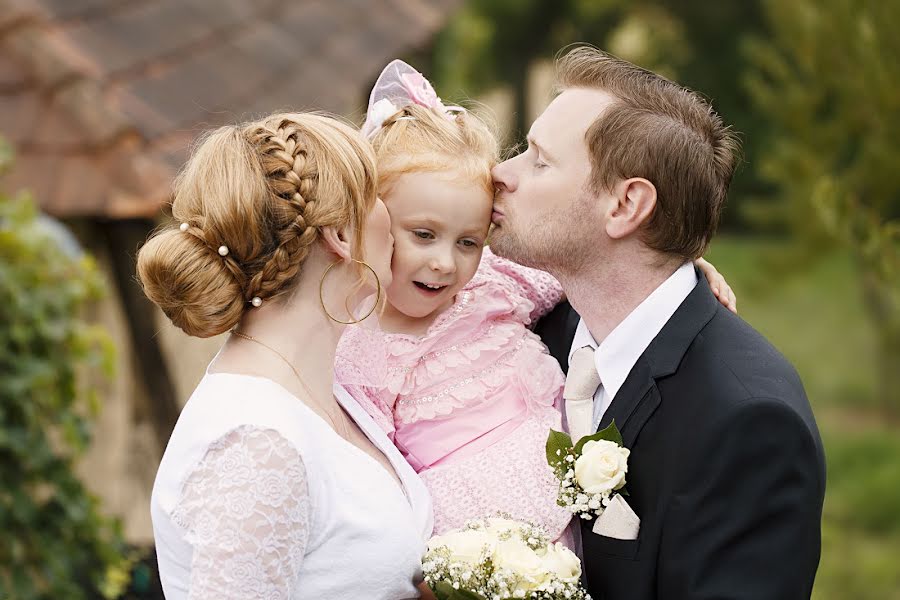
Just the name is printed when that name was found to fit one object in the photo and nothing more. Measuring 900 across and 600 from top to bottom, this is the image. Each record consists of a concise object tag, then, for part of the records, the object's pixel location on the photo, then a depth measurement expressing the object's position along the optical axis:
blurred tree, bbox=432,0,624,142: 21.97
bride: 2.15
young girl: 2.81
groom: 2.46
